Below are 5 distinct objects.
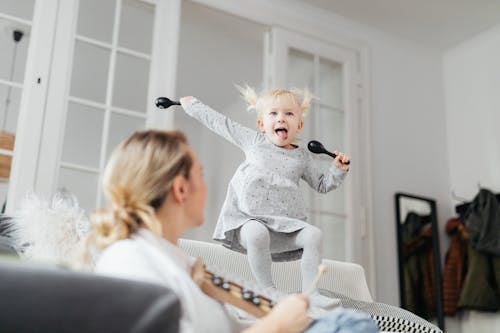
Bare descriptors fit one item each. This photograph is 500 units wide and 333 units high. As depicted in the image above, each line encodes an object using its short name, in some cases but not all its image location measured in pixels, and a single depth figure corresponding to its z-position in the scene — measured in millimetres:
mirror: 4051
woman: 985
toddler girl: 1794
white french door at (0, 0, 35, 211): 3096
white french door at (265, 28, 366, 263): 3889
